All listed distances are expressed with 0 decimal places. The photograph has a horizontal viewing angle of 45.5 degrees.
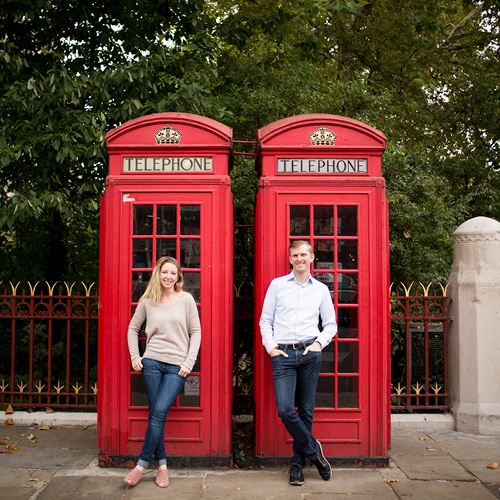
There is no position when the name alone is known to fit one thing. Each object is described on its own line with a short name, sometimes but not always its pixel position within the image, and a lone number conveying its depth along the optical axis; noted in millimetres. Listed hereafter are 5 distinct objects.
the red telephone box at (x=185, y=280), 5109
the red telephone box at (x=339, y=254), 5137
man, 4695
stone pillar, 6359
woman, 4684
